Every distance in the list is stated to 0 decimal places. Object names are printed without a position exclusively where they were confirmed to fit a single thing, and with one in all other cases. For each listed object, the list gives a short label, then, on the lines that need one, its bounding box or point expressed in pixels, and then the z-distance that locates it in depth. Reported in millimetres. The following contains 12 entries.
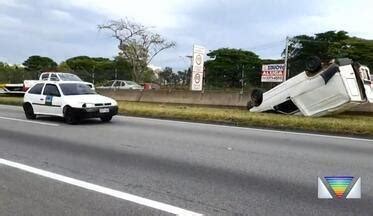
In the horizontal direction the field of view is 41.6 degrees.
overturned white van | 16891
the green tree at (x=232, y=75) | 27594
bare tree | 56188
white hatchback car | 16125
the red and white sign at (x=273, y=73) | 24984
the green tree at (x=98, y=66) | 39750
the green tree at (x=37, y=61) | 108531
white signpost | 28112
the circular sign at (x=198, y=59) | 28708
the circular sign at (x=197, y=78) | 28242
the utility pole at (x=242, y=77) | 27138
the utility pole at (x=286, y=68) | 24781
